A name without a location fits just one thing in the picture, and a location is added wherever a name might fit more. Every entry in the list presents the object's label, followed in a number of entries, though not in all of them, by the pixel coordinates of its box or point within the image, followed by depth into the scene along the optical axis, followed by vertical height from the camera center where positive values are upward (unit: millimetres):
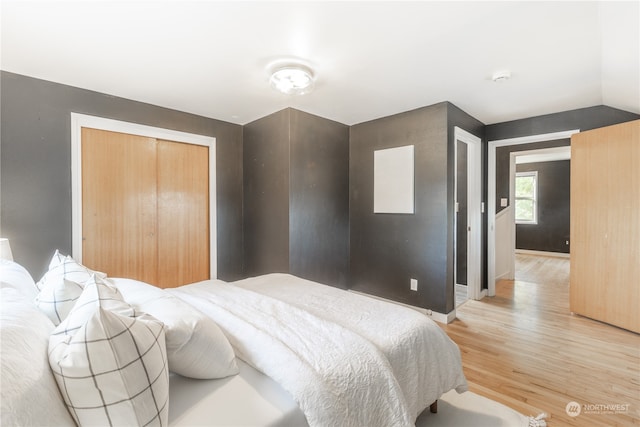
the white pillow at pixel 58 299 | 1106 -341
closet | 2732 +49
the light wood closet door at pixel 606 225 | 2670 -145
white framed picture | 3268 +368
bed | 750 -560
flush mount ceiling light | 2199 +1059
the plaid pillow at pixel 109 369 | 723 -415
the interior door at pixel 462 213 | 4082 -33
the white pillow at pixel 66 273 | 1314 -287
